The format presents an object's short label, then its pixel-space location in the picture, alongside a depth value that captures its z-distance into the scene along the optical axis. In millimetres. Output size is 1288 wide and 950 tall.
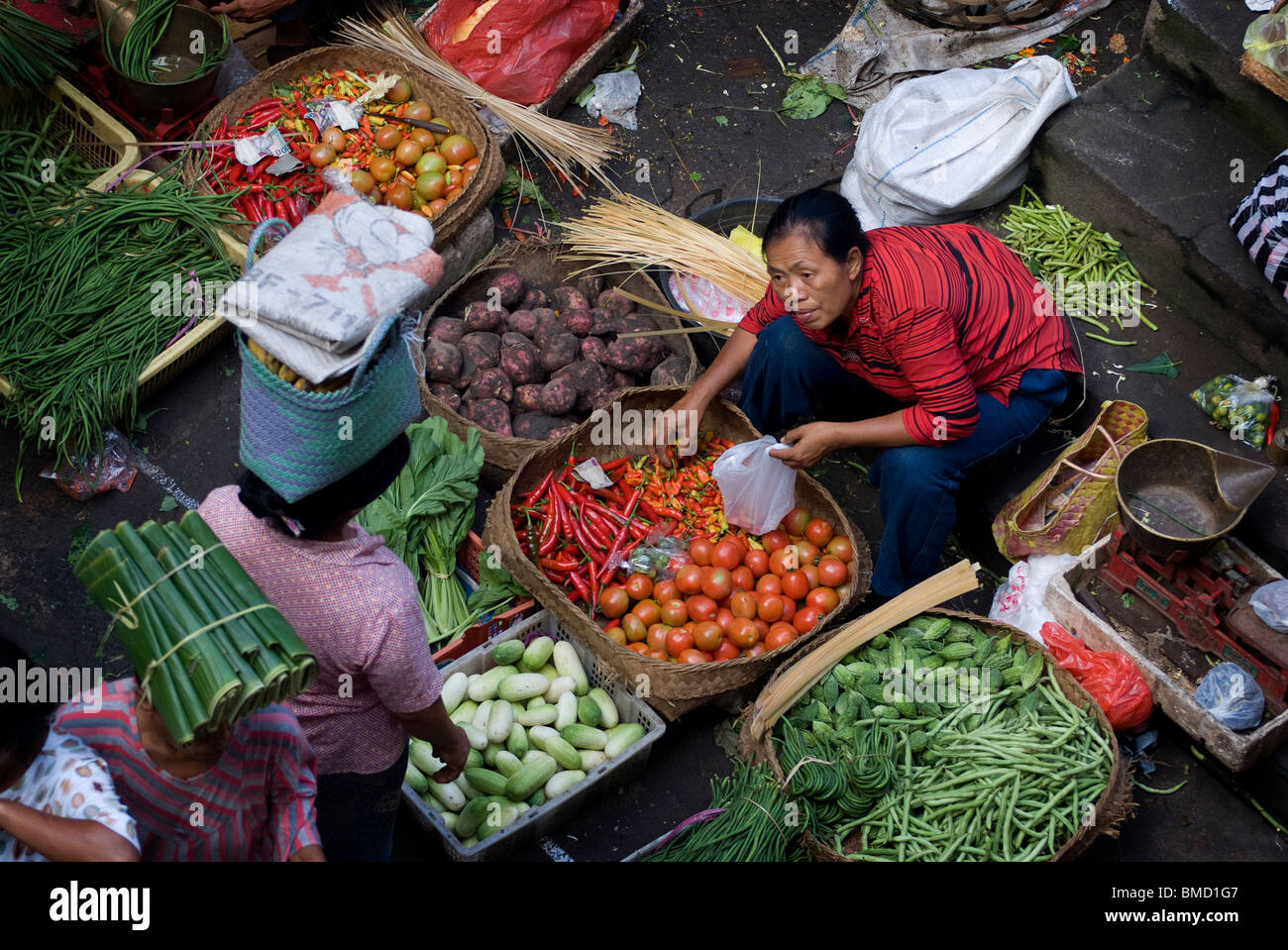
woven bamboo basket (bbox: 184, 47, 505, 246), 4457
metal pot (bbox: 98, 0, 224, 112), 4570
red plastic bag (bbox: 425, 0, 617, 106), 4961
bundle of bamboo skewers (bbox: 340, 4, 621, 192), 4906
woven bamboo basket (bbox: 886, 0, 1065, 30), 5211
